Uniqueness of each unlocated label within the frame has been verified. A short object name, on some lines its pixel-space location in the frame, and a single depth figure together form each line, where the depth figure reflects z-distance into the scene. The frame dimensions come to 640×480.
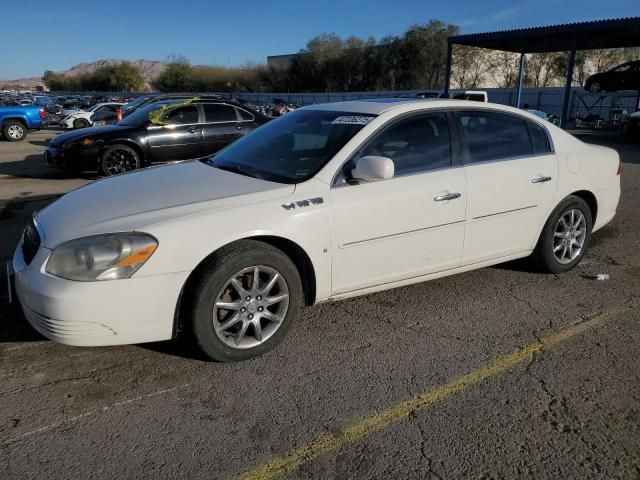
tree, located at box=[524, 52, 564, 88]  60.38
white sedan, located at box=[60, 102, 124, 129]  24.70
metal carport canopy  21.44
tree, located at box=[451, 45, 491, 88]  61.44
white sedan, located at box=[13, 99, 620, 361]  2.88
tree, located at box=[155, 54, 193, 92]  87.44
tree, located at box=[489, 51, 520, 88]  63.31
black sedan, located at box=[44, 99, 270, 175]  9.37
